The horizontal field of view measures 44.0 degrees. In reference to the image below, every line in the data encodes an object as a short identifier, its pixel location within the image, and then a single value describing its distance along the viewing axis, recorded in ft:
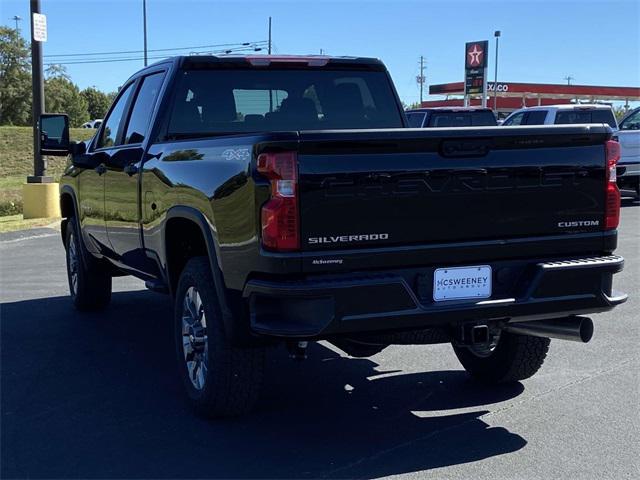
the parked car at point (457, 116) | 55.11
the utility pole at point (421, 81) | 359.05
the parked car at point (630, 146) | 57.62
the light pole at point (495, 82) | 193.36
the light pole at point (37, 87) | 49.73
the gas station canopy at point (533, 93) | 213.87
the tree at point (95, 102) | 400.26
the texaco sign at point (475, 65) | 127.44
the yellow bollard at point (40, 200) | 50.11
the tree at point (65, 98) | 282.36
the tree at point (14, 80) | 268.62
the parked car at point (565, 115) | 54.49
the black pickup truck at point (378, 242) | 12.26
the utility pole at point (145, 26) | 181.09
